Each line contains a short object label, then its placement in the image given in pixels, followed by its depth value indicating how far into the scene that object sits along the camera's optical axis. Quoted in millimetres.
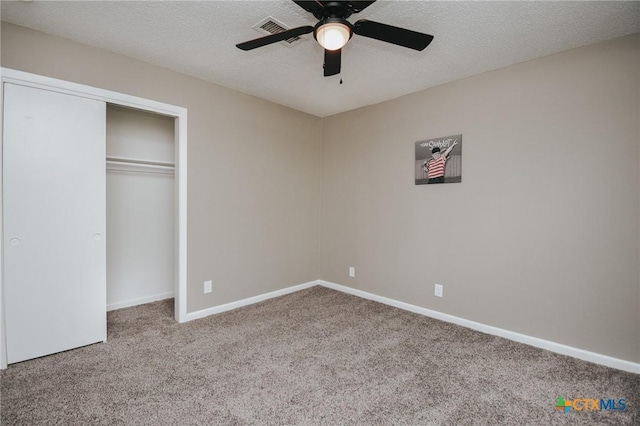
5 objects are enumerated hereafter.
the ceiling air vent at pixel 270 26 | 2172
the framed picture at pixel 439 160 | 3133
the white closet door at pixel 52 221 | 2271
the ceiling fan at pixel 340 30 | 1668
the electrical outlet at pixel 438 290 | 3285
